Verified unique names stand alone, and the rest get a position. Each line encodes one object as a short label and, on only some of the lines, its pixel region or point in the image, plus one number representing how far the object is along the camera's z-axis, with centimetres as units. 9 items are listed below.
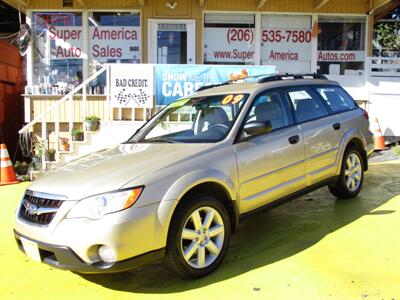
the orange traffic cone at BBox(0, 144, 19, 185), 835
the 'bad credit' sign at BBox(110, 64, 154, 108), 915
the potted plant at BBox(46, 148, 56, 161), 865
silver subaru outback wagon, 330
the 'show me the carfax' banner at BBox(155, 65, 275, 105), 930
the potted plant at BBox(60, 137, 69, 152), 895
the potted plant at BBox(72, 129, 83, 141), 884
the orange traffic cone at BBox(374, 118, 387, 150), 1025
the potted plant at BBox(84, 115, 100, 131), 882
